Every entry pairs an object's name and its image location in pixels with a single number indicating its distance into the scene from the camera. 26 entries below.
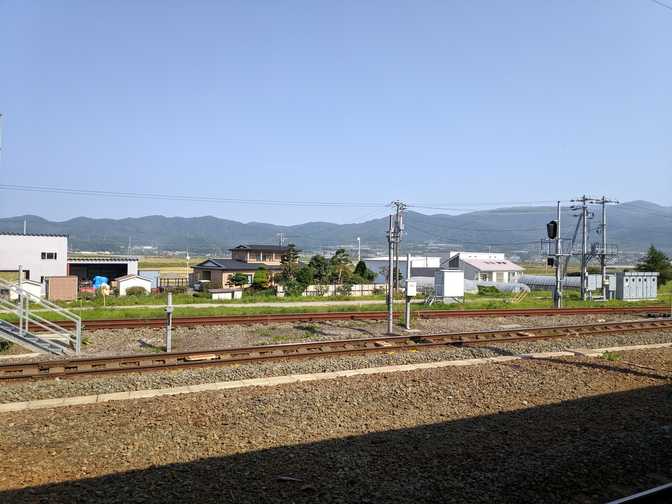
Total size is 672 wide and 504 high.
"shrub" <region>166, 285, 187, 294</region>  46.06
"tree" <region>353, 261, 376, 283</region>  52.01
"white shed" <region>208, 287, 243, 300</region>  34.37
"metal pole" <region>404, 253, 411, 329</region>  17.10
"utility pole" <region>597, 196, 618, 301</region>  35.09
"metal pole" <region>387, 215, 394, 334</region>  16.27
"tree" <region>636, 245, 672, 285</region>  55.22
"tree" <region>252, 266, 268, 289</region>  46.78
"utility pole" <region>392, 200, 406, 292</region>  17.50
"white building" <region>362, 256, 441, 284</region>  70.43
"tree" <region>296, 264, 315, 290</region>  40.88
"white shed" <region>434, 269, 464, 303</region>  30.42
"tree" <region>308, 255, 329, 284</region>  43.47
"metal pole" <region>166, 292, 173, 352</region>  13.35
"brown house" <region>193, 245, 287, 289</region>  54.72
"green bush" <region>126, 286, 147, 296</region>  41.44
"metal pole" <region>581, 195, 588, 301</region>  35.88
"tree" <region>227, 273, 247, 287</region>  51.84
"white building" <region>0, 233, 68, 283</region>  44.38
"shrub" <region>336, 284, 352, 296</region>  40.12
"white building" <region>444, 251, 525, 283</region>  67.12
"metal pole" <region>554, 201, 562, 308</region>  26.60
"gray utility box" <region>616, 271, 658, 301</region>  33.53
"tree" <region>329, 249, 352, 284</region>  45.03
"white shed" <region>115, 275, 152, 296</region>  43.06
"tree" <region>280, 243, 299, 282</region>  45.69
